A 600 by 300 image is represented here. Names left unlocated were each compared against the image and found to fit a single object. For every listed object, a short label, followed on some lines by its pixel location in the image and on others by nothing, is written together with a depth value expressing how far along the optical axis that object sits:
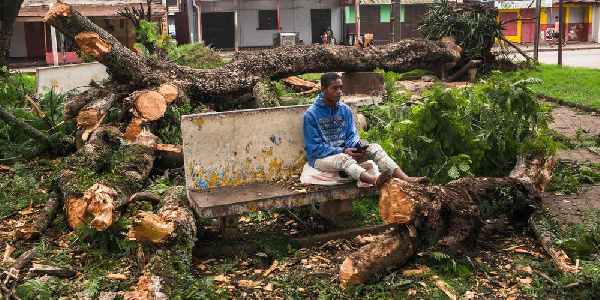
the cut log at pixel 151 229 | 4.73
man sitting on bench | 5.63
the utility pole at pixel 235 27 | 29.25
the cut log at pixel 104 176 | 5.66
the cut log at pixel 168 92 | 8.97
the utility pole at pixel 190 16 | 27.86
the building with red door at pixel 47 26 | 26.20
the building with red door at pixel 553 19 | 36.16
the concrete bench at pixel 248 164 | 5.48
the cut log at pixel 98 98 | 8.98
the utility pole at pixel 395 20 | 17.08
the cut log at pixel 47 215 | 6.09
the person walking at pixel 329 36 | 31.27
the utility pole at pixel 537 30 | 17.75
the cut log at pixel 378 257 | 4.65
